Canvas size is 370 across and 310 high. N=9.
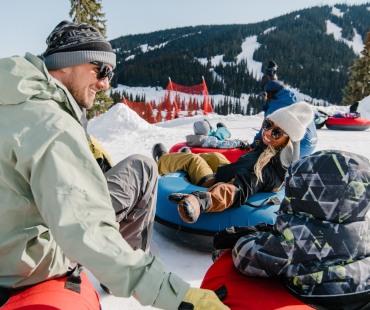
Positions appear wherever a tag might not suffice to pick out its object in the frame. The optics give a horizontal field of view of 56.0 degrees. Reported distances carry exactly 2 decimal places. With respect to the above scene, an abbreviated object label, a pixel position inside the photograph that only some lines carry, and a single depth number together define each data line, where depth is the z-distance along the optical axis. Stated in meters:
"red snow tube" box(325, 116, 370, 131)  10.98
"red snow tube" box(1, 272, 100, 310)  1.39
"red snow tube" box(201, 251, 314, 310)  1.67
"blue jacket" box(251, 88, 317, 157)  5.35
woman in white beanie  3.01
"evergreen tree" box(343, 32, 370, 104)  26.16
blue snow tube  2.98
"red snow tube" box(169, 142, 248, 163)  5.30
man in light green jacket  1.15
